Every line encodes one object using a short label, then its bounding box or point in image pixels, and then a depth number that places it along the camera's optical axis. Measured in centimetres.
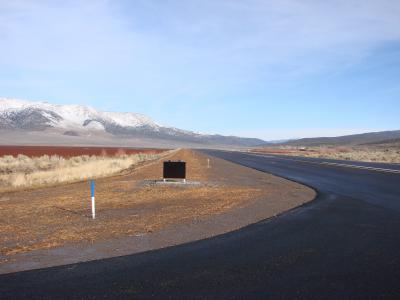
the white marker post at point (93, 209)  1363
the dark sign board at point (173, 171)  2492
